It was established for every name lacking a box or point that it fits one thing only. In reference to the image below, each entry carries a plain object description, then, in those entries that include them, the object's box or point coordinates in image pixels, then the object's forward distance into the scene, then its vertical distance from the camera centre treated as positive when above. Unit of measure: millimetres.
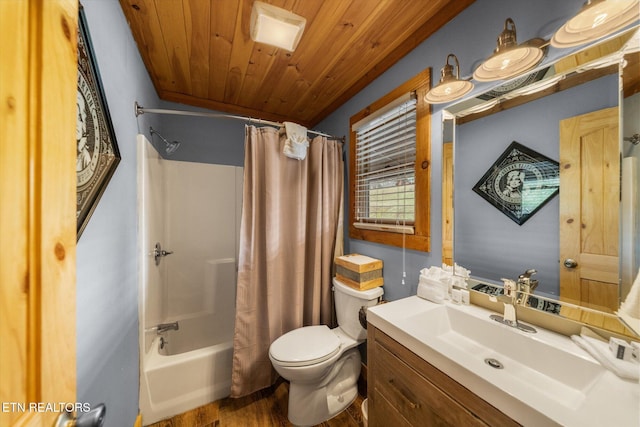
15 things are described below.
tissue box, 1548 -413
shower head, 1792 +534
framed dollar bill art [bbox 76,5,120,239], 737 +287
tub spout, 1667 -845
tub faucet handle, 1715 -317
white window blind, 1449 +320
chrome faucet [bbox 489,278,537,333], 915 -385
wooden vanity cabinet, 669 -629
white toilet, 1332 -876
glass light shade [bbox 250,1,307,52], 1133 +989
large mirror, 746 +139
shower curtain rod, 1370 +658
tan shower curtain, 1640 -272
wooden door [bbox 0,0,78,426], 327 +3
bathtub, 1419 -1095
